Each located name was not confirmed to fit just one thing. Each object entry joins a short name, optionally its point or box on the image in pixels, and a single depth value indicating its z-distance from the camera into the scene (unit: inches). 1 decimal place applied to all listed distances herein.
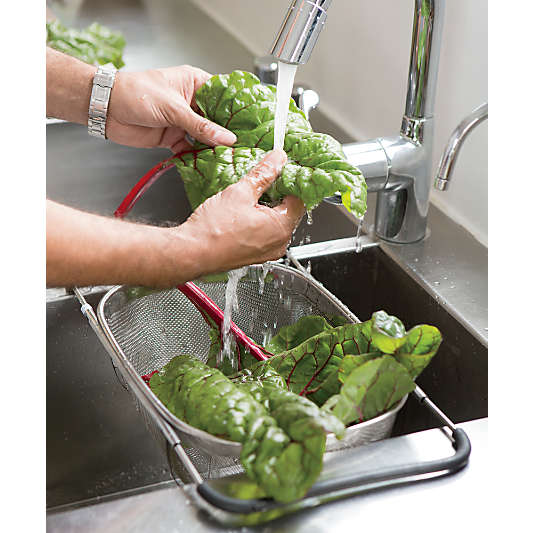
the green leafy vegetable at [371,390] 38.2
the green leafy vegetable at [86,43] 62.8
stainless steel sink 46.5
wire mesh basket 44.3
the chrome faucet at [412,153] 46.6
